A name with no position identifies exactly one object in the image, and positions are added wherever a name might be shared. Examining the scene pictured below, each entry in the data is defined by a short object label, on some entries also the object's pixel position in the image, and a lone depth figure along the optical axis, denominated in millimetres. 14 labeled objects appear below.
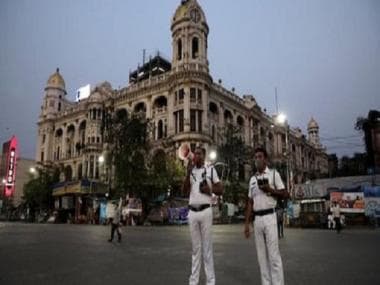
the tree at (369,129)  48844
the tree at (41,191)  59562
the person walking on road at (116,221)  15648
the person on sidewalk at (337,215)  23628
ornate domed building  51031
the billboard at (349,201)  32156
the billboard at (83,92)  83250
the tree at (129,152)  41000
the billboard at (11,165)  66875
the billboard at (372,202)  31641
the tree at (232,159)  46469
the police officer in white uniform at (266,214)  5152
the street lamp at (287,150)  36212
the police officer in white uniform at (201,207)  5540
